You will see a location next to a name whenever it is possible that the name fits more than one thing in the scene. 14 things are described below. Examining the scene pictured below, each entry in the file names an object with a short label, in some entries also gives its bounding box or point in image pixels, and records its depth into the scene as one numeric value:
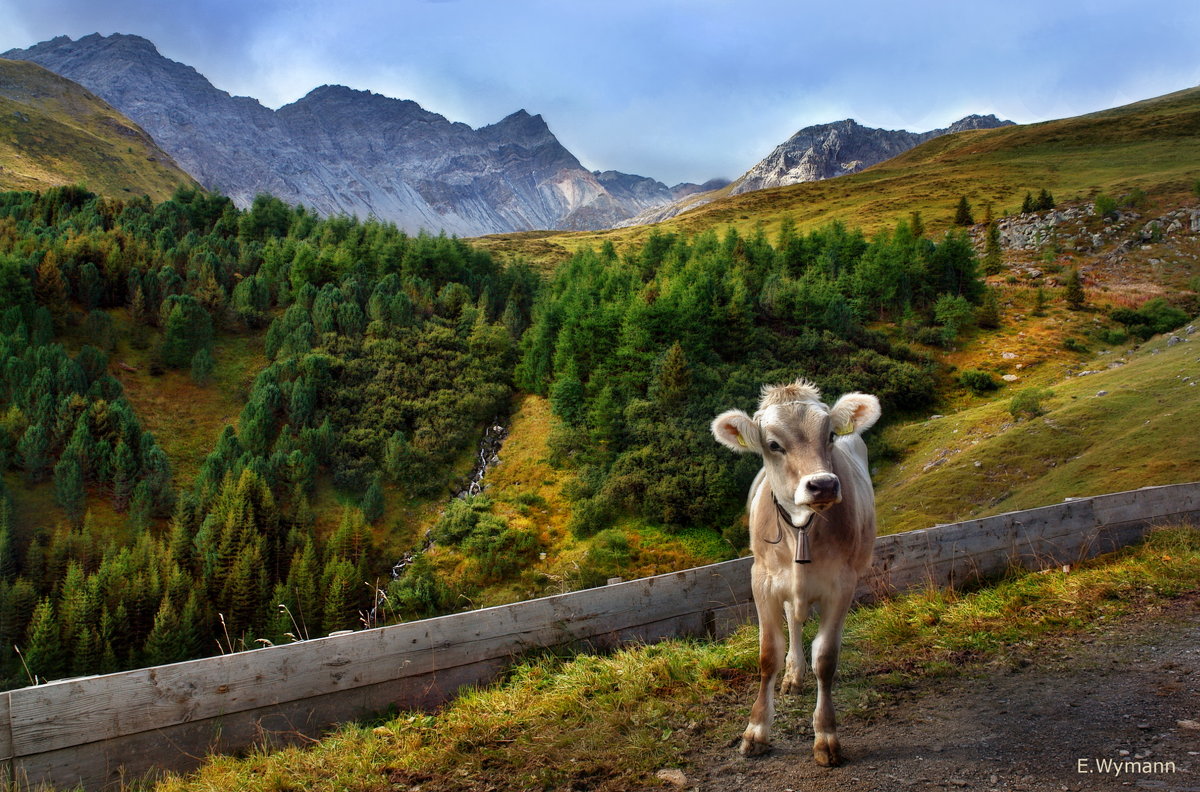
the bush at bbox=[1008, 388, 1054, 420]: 25.89
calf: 4.00
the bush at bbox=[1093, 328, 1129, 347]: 38.16
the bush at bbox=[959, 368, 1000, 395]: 35.19
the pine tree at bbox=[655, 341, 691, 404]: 36.81
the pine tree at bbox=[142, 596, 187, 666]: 25.05
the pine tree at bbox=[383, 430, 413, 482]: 38.59
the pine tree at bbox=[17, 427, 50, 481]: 33.28
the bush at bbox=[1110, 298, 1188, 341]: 38.56
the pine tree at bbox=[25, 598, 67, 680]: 23.78
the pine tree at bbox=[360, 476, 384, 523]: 36.19
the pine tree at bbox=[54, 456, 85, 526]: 32.31
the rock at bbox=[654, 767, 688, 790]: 4.02
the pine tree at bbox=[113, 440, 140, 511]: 33.56
